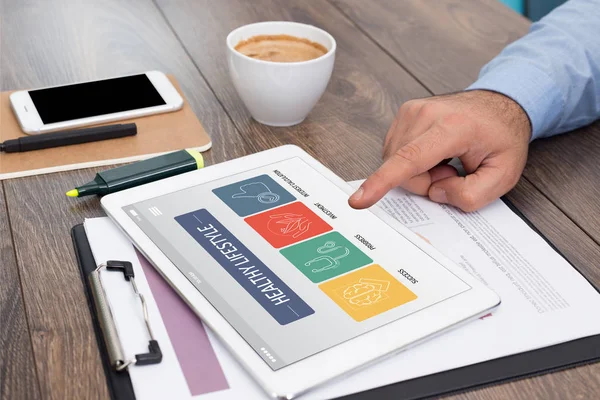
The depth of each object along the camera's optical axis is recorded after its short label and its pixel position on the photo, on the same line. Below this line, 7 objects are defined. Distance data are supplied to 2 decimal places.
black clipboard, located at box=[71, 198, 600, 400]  0.56
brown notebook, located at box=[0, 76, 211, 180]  0.83
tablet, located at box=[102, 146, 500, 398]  0.58
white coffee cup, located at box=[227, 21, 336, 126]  0.89
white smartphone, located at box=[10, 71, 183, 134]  0.89
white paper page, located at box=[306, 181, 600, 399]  0.59
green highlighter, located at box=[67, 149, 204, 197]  0.77
